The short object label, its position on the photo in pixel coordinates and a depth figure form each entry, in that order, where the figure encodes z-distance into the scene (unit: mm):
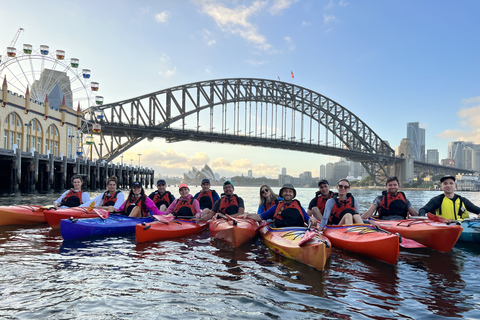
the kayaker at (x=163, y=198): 9811
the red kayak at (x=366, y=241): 5730
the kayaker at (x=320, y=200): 7911
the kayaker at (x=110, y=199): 8953
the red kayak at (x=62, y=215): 8406
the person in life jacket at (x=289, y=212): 6875
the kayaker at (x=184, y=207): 8828
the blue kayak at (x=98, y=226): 7418
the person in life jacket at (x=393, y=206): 7895
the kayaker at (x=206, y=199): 10188
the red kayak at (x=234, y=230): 7152
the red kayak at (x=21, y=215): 9211
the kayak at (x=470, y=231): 7512
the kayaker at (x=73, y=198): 9428
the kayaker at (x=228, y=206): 8789
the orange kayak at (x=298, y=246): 5355
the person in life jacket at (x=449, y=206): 7461
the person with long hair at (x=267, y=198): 8227
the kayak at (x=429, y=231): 6552
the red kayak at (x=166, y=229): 7473
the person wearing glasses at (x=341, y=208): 6945
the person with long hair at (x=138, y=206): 8836
